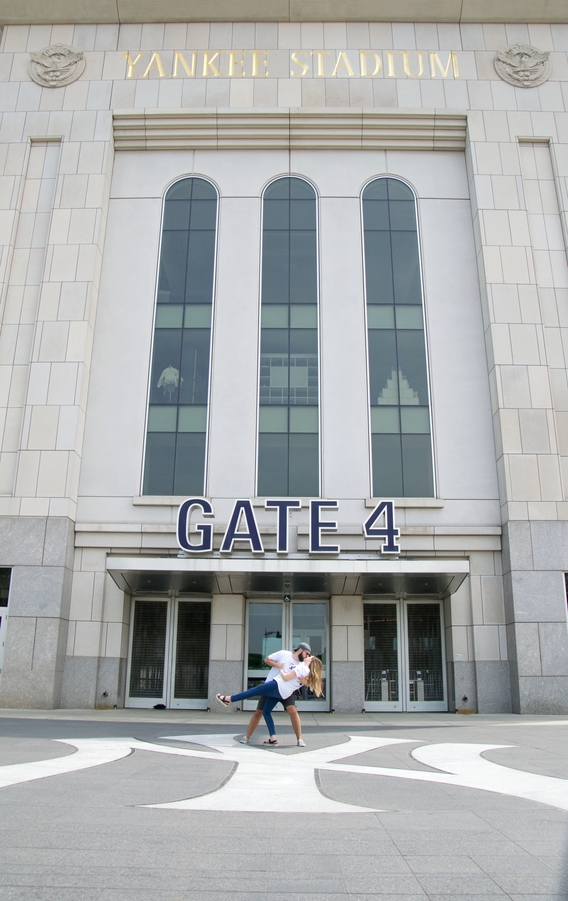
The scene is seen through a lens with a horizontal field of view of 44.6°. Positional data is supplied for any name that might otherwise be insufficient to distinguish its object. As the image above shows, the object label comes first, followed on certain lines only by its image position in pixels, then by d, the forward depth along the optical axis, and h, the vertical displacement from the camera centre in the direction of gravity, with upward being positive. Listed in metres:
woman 10.19 -0.34
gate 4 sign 18.58 +3.49
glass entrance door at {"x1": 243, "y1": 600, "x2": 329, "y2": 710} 19.44 +0.81
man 10.28 -0.07
